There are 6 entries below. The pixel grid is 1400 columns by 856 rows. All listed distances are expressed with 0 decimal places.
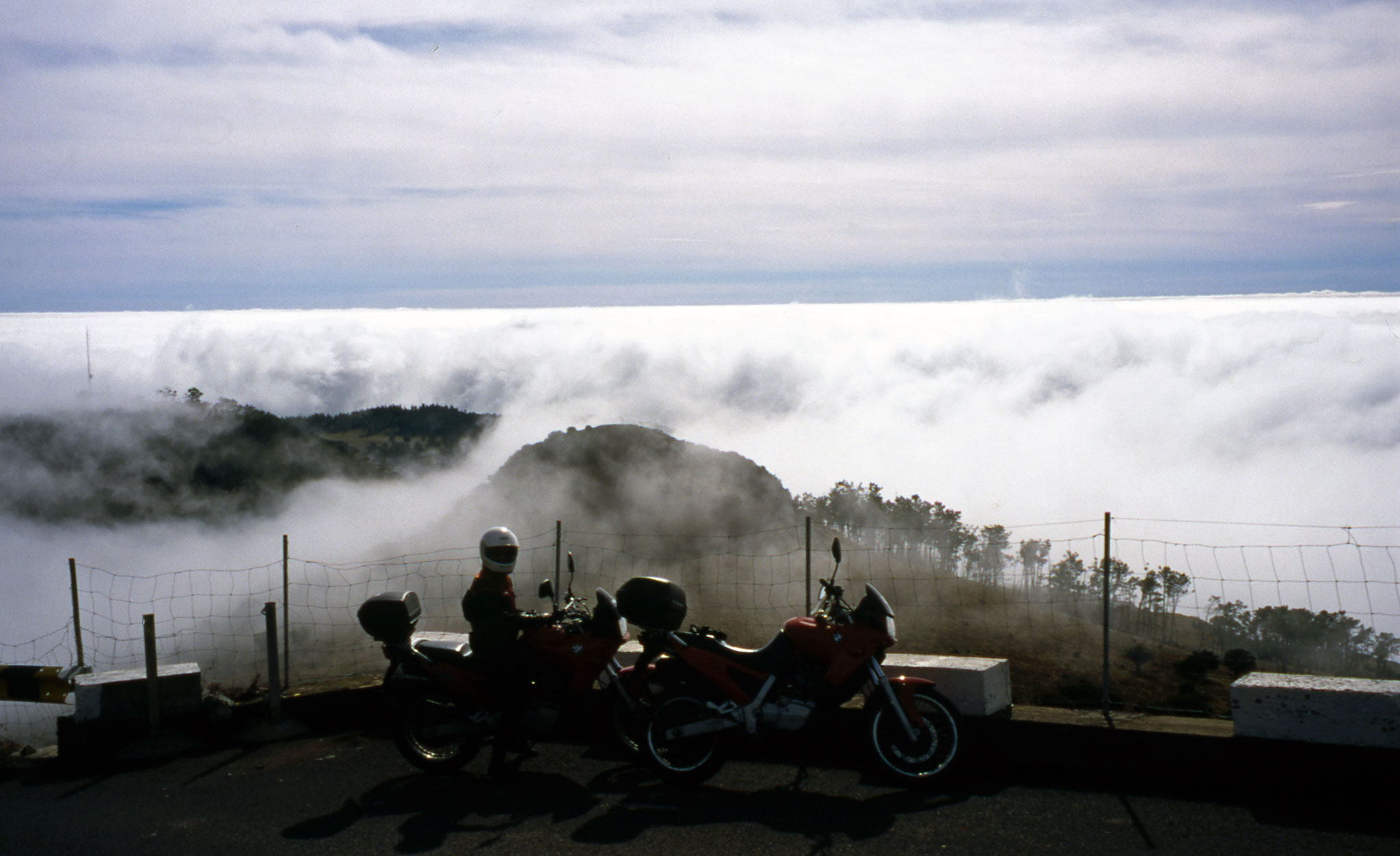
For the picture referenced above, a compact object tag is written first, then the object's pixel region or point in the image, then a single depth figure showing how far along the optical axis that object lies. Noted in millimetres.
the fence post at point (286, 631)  9432
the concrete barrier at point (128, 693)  8203
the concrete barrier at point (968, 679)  7191
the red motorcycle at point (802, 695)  6656
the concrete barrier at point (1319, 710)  6086
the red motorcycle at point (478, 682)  7320
